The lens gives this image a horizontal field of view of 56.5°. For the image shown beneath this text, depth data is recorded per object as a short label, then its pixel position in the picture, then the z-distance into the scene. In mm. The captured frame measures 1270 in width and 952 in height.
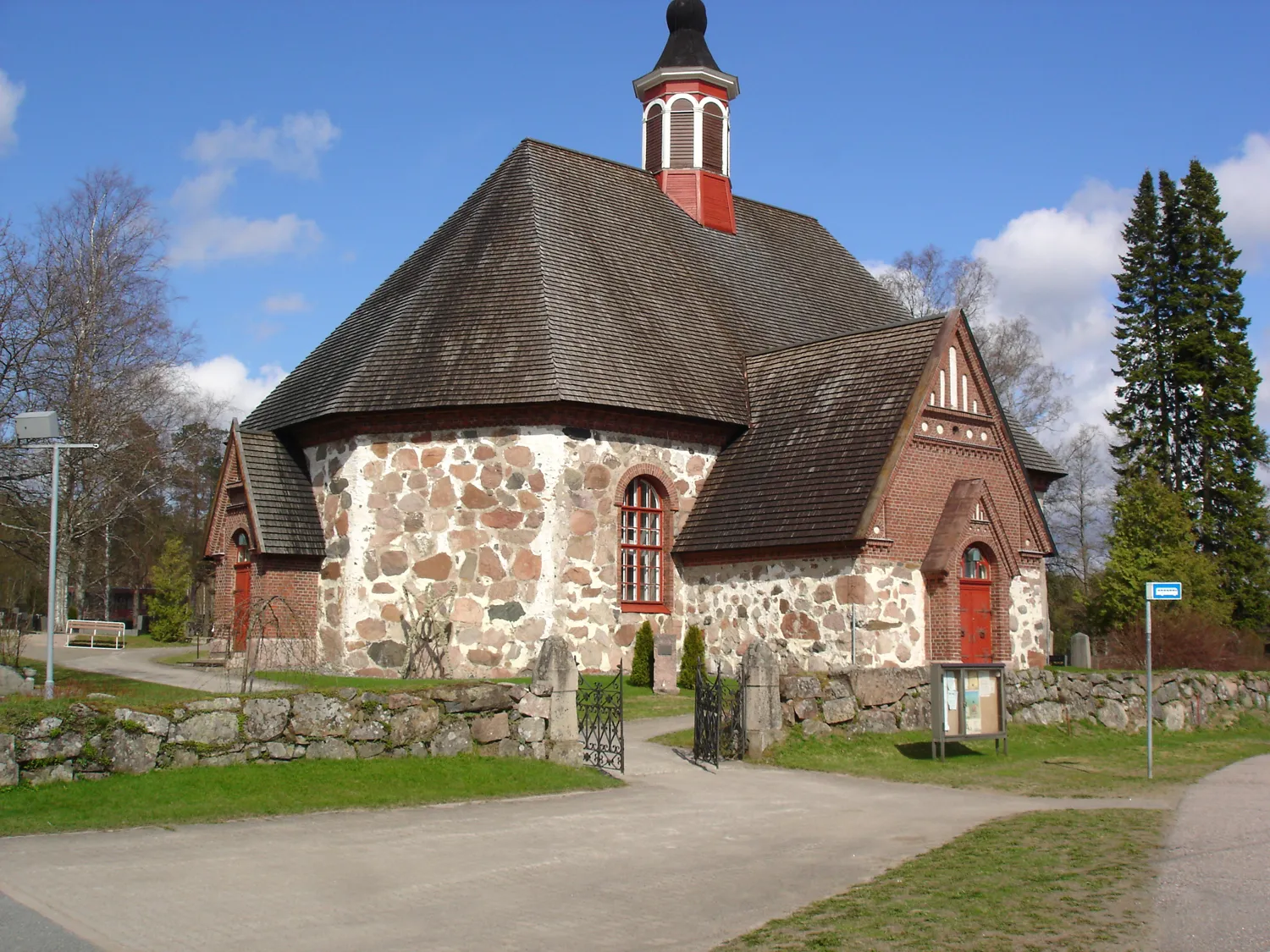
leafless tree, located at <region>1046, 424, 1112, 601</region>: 60281
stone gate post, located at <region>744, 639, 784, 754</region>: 15312
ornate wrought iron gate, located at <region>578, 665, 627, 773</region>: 14477
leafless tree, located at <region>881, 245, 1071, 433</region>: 48094
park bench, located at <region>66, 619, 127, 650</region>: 34438
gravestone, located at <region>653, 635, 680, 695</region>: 21531
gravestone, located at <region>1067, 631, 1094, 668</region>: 28172
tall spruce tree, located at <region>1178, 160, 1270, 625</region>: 40438
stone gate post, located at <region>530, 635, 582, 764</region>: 13820
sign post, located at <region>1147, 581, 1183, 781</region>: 15277
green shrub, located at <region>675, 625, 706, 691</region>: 22484
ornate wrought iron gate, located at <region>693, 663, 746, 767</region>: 15008
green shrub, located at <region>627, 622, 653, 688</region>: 22609
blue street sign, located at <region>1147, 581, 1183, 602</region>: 15320
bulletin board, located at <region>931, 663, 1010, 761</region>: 15859
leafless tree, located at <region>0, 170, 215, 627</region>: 33531
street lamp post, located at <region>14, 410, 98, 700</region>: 14969
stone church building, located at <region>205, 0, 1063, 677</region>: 22109
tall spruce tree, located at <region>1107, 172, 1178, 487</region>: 43219
